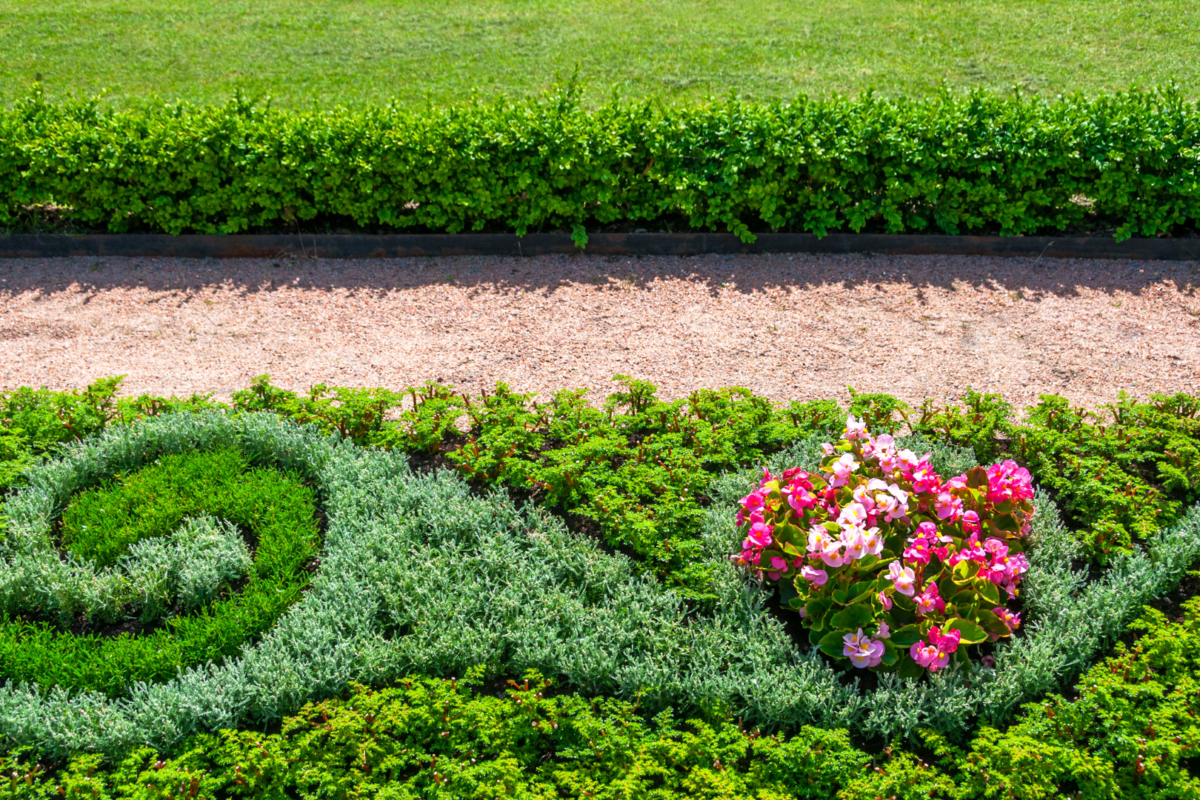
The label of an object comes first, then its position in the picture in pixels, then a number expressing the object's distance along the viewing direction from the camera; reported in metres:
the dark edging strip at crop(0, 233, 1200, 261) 7.52
